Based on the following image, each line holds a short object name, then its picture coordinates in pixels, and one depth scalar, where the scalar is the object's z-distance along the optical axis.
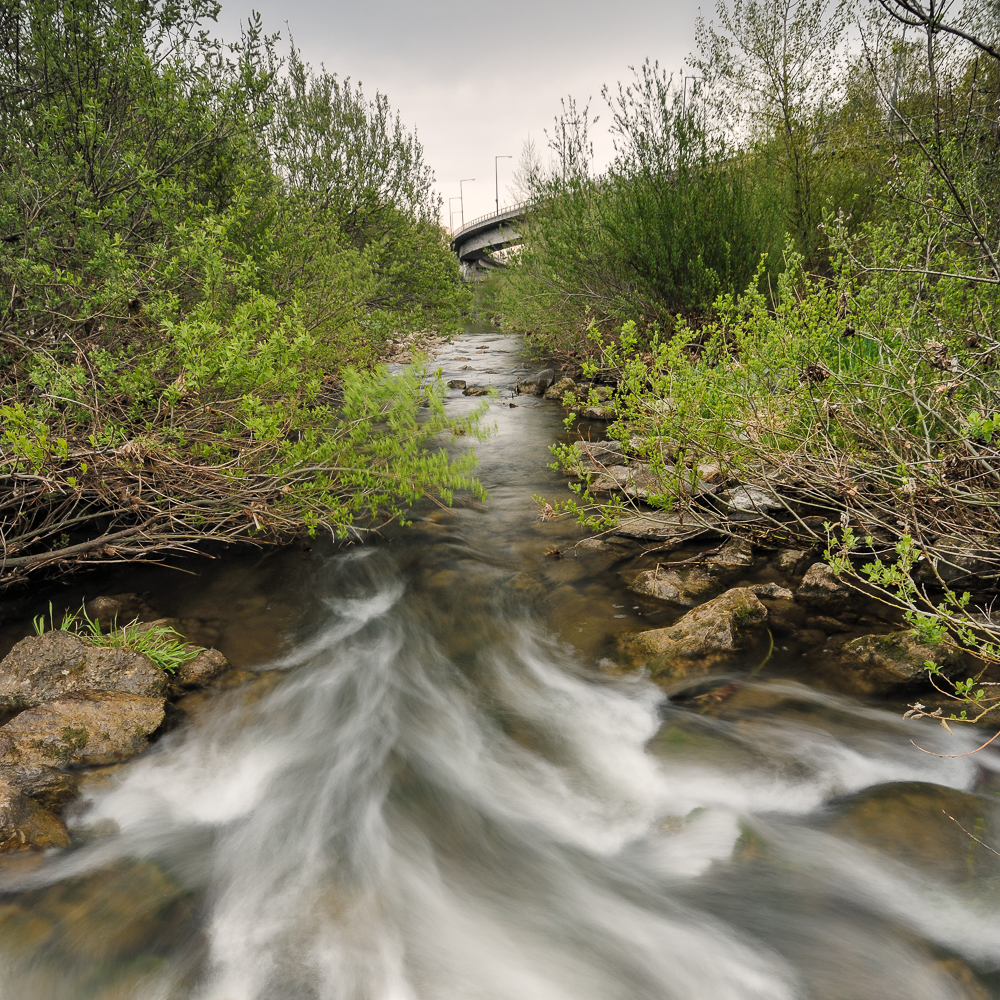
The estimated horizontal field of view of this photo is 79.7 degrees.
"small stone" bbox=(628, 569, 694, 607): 5.59
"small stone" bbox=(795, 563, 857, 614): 5.17
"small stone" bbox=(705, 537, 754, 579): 5.98
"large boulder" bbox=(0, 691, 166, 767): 3.71
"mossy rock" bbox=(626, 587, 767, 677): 4.70
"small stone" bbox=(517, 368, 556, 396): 16.83
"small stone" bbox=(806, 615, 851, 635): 4.88
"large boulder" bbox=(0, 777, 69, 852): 3.21
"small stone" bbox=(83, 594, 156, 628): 5.41
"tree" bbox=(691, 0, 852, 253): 14.23
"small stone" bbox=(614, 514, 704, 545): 6.39
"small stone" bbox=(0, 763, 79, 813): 3.51
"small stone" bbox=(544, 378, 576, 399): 15.80
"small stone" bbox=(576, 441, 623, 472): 9.56
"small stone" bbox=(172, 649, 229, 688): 4.64
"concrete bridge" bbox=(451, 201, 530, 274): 57.72
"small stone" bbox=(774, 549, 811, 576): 5.83
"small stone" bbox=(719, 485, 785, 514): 6.39
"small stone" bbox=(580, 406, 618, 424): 12.52
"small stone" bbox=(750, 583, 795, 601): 5.34
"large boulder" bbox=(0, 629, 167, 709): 4.25
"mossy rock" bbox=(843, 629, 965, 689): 4.16
